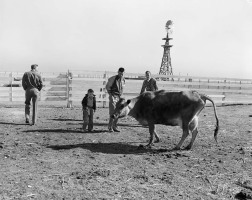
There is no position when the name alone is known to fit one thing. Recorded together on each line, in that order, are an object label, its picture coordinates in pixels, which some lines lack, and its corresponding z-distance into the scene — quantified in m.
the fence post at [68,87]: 16.14
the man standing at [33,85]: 9.91
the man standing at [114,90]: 9.27
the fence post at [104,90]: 16.76
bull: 7.30
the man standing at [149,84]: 10.23
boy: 9.25
